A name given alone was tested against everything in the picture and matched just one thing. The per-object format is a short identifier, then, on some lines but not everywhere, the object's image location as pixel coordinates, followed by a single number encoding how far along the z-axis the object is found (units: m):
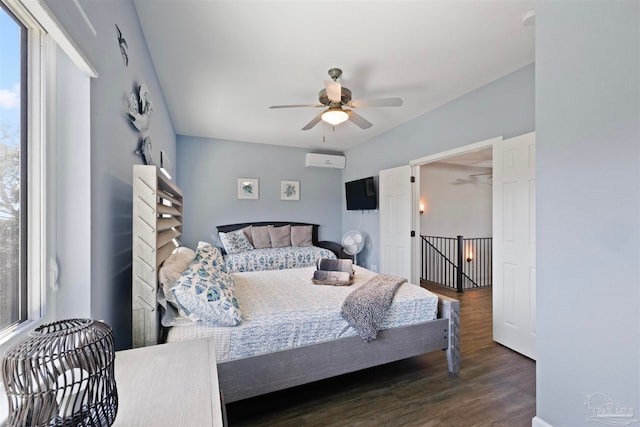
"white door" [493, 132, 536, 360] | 2.49
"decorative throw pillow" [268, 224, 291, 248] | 5.05
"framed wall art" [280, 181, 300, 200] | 5.43
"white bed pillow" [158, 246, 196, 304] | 1.60
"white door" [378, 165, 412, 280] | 3.93
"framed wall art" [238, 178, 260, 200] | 5.12
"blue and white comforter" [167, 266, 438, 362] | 1.58
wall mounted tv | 4.74
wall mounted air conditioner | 5.41
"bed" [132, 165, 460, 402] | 1.48
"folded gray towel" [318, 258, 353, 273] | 2.69
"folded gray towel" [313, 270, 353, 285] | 2.52
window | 0.82
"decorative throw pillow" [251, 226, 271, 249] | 4.93
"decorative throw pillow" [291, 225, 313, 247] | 5.21
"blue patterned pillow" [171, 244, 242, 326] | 1.56
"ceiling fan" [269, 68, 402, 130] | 2.42
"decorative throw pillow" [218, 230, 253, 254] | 4.69
